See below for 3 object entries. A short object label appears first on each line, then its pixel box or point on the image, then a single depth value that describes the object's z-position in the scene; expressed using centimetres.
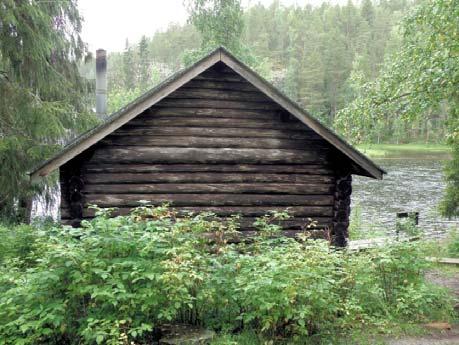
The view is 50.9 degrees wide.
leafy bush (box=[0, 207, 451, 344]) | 546
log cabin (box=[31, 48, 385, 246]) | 929
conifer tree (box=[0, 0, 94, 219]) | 1203
